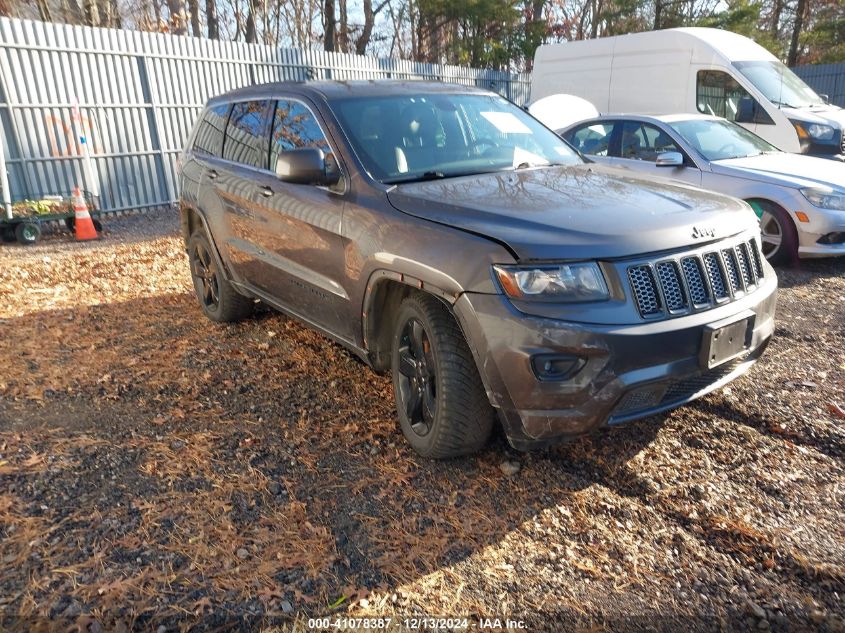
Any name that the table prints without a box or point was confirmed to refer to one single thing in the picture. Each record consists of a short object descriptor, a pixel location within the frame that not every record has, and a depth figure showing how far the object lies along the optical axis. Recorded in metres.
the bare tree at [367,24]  25.34
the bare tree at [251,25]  25.43
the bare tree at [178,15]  20.09
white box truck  9.26
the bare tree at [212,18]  24.78
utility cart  8.89
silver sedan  6.38
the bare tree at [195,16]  23.97
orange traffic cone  9.37
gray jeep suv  2.60
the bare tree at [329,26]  24.33
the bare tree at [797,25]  25.23
